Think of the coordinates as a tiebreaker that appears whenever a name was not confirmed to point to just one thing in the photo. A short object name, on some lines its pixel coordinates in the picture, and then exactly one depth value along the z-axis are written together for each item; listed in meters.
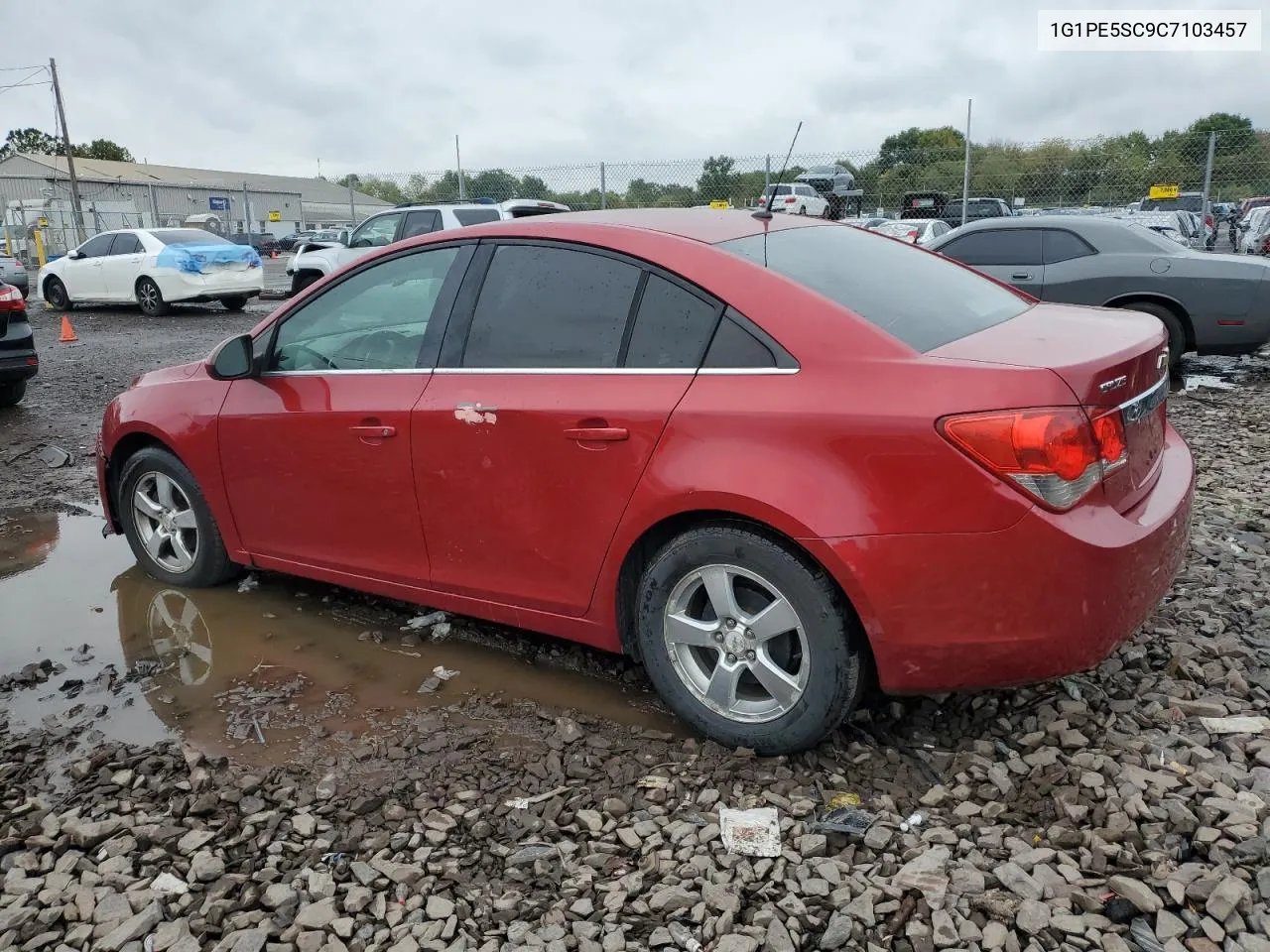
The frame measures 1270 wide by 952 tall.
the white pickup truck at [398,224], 15.17
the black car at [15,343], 8.49
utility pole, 27.88
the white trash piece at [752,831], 2.57
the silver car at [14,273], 22.27
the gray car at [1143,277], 8.27
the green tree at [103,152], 84.81
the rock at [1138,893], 2.25
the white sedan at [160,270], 16.89
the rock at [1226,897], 2.21
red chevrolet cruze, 2.54
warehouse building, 33.25
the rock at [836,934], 2.23
